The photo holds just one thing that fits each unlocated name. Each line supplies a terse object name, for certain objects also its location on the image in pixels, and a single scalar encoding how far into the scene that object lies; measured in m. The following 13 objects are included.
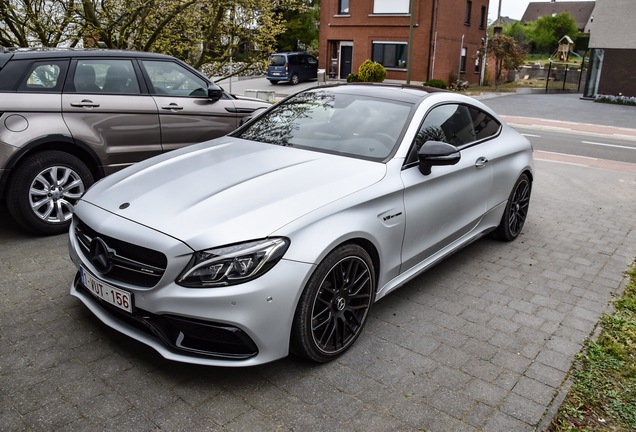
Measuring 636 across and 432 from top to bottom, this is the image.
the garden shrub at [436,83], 29.02
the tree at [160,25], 9.31
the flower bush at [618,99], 28.95
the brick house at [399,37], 33.47
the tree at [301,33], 45.26
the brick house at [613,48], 29.08
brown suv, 5.11
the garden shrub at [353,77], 28.26
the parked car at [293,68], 34.47
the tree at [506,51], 35.59
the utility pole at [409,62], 28.33
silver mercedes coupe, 2.90
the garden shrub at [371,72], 26.05
